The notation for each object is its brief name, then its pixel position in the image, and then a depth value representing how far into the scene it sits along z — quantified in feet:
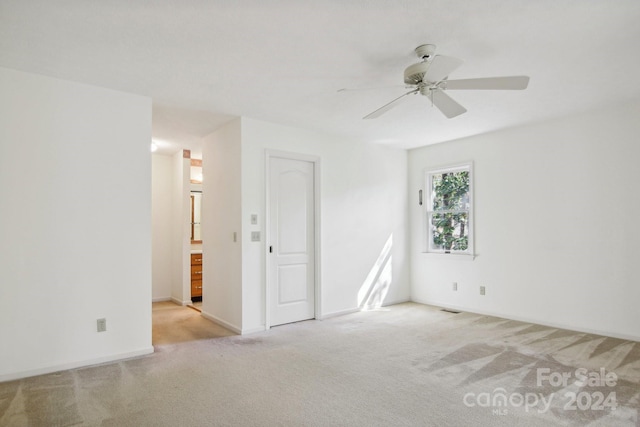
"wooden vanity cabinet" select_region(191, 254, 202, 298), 20.39
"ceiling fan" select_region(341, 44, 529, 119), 7.80
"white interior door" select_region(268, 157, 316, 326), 14.98
